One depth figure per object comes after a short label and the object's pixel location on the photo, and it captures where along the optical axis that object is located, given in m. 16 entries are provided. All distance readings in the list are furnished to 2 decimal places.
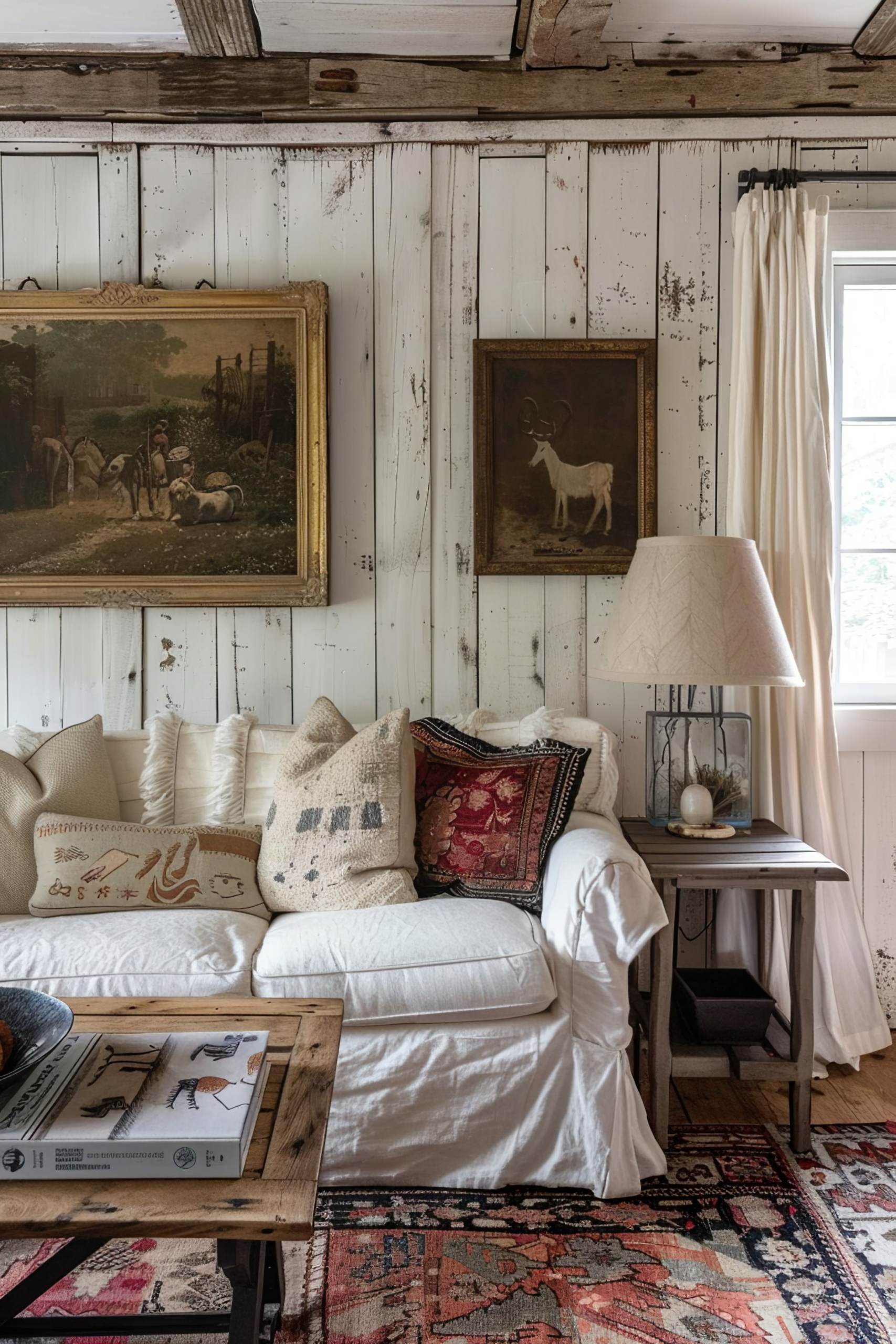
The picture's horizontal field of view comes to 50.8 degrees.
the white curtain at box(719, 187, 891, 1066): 2.65
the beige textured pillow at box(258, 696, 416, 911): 2.14
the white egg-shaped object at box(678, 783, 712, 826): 2.39
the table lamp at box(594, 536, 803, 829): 2.16
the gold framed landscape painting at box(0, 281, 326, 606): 2.71
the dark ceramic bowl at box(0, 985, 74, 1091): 1.14
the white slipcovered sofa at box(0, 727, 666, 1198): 1.87
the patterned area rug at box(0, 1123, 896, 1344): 1.53
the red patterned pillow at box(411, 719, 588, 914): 2.19
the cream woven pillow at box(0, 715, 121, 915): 2.19
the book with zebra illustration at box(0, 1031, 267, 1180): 1.06
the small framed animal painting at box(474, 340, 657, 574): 2.72
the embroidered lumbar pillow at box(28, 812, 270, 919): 2.12
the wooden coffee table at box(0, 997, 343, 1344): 0.99
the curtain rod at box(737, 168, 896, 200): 2.66
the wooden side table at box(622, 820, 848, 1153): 2.04
